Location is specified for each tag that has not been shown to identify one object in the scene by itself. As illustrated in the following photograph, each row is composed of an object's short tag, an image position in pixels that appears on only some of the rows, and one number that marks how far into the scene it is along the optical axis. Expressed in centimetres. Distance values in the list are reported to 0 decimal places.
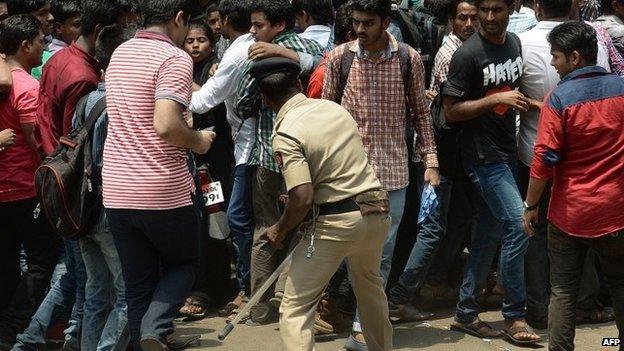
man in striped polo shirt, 996
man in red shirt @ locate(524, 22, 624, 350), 1057
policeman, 1002
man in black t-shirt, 1195
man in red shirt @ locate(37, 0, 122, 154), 1134
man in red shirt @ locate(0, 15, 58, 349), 1218
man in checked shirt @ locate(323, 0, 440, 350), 1180
